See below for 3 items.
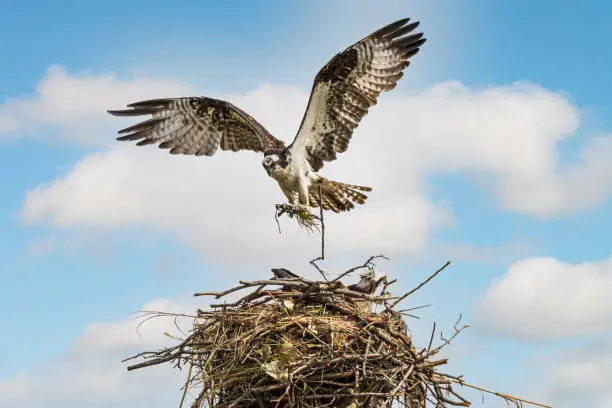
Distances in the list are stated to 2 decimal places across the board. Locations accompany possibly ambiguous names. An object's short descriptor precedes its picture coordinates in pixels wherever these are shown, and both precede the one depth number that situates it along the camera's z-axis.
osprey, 15.16
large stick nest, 9.84
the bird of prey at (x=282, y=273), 11.34
